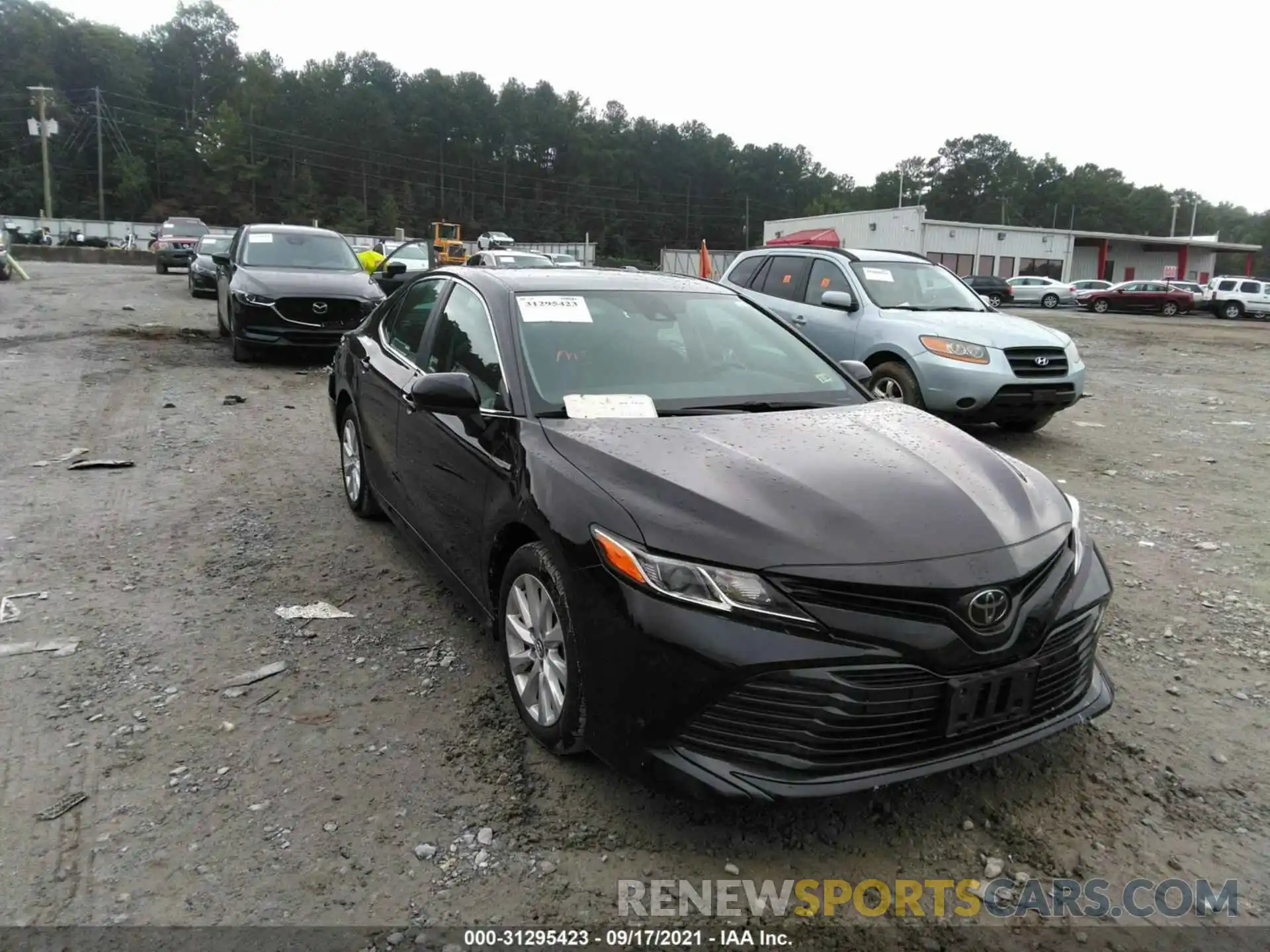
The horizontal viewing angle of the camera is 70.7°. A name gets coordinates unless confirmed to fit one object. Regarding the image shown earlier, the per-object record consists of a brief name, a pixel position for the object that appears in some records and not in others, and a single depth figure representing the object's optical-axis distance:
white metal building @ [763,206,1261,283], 46.75
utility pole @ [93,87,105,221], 72.00
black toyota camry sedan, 2.37
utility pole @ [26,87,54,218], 55.69
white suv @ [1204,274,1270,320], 34.62
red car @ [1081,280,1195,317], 35.94
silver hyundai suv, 7.67
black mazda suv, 10.66
